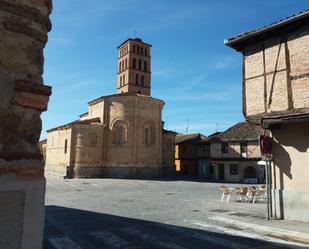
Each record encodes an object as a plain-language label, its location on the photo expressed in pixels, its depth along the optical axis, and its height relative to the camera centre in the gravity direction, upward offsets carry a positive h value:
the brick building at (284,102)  11.36 +2.47
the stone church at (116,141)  40.41 +3.24
